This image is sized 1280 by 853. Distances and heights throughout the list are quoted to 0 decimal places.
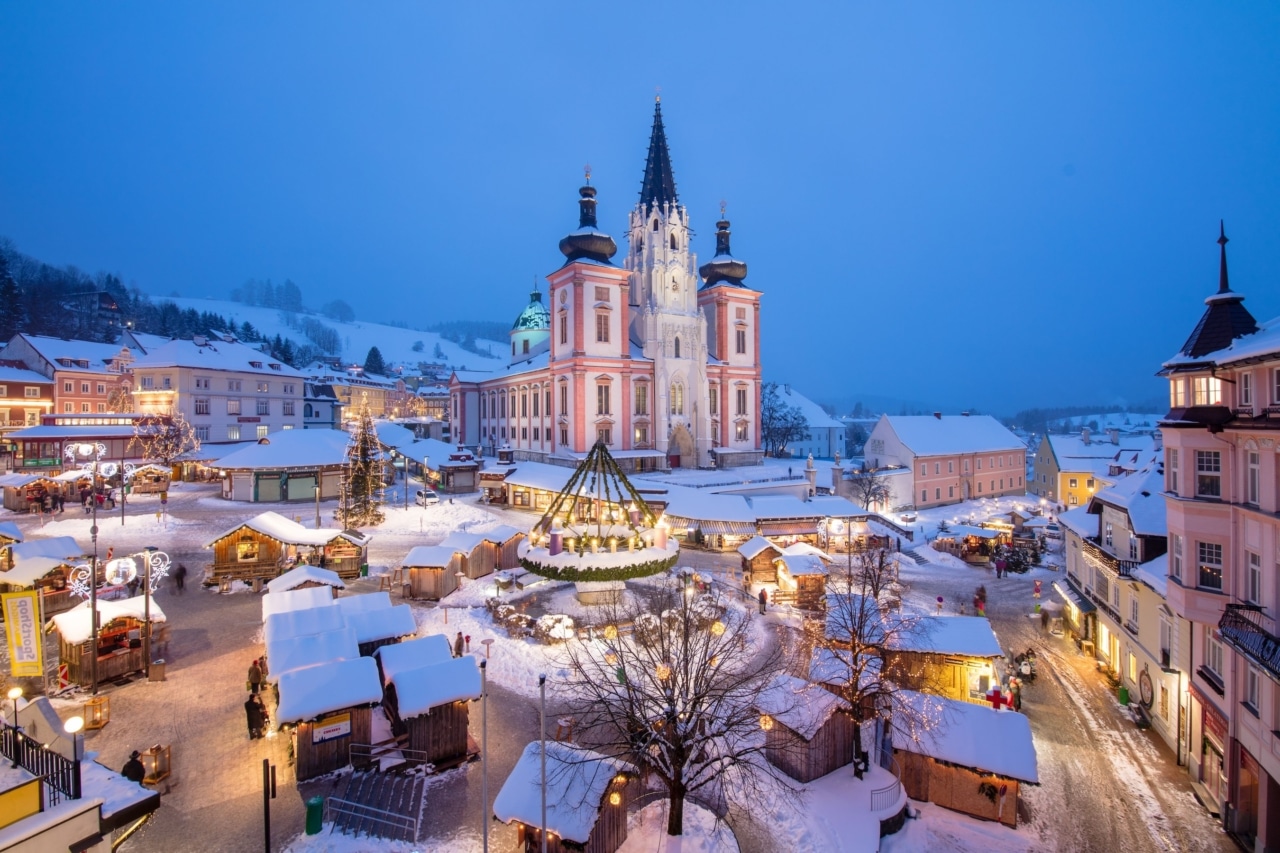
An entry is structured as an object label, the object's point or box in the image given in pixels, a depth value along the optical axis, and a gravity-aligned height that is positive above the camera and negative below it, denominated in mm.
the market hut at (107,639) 16484 -5699
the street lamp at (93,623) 15915 -5039
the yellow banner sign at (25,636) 14109 -4654
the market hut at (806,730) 13773 -7013
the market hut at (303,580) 21641 -5244
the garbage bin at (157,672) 17141 -6702
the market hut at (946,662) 17297 -6819
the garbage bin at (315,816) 11336 -7212
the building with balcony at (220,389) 54500 +4680
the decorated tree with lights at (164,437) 48156 +68
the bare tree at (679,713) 11188 -5860
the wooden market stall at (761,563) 28344 -6284
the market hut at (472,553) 27547 -5569
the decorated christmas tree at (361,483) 36928 -2975
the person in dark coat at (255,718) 14430 -6803
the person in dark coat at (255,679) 15852 -6493
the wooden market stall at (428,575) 25375 -5956
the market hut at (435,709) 13617 -6350
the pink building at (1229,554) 11961 -2944
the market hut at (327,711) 13008 -5970
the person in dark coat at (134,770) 11719 -6536
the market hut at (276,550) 26000 -5127
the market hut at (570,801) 10297 -6515
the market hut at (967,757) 12812 -7132
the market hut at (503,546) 29172 -5514
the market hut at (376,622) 16875 -5355
